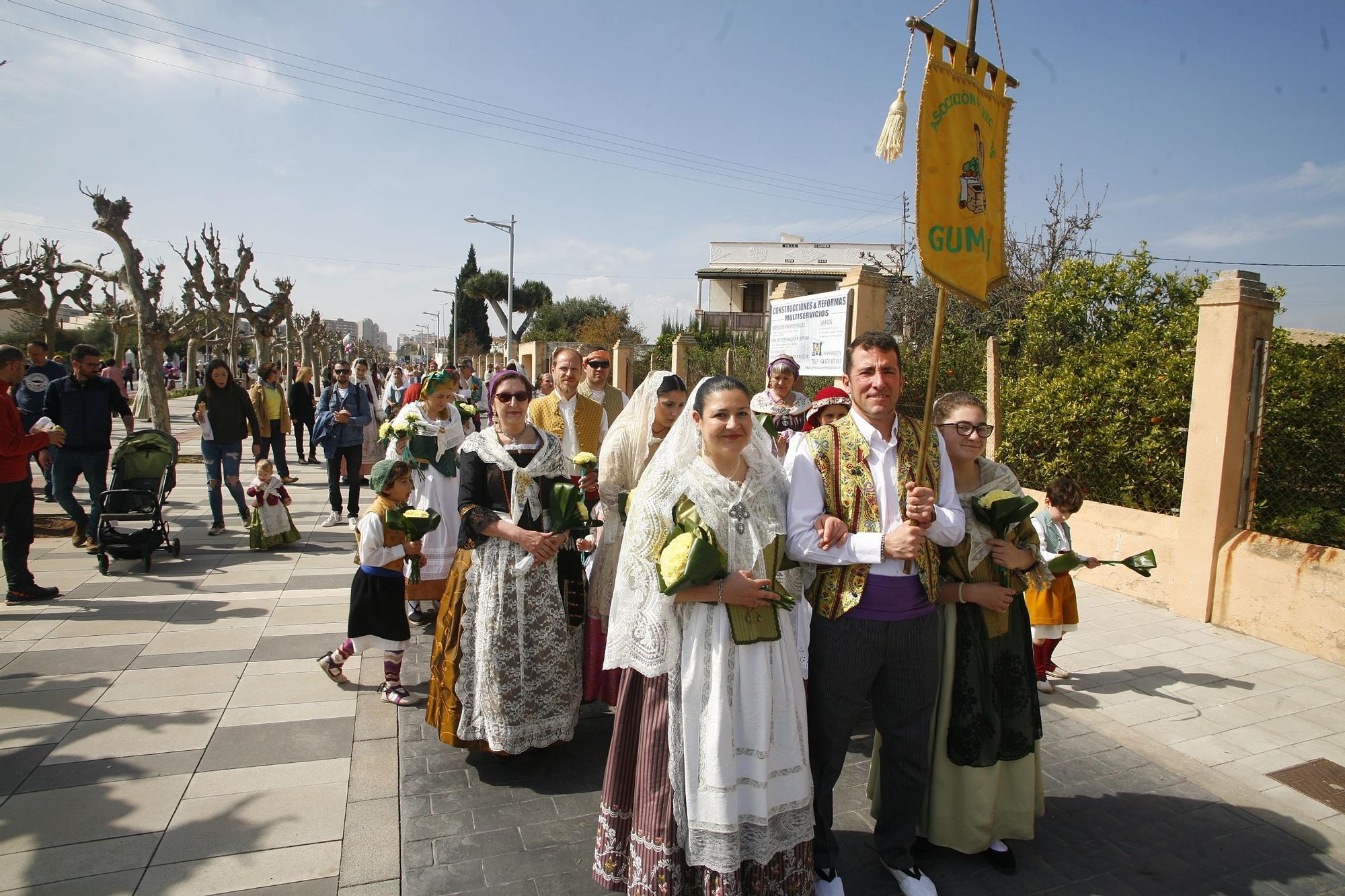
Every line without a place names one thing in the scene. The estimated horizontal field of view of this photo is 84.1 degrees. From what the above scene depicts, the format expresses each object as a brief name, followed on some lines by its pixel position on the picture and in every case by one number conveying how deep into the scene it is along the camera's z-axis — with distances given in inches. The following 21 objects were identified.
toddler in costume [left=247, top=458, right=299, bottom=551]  309.4
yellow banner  105.9
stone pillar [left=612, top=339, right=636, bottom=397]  679.7
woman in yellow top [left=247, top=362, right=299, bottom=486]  452.8
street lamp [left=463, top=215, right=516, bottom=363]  1084.5
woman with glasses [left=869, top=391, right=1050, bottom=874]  116.0
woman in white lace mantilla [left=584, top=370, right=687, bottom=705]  156.6
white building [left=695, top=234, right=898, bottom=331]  1624.0
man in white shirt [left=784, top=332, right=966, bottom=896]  105.3
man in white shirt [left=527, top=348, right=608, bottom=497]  213.0
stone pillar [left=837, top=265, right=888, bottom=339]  298.8
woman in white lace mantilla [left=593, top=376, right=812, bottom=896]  98.7
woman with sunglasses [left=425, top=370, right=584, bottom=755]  140.0
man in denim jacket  361.1
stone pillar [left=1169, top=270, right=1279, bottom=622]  235.5
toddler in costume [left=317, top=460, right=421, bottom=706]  173.0
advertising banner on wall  306.5
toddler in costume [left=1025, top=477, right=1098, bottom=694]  180.9
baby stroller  273.0
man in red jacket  225.0
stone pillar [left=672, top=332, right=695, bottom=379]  527.2
